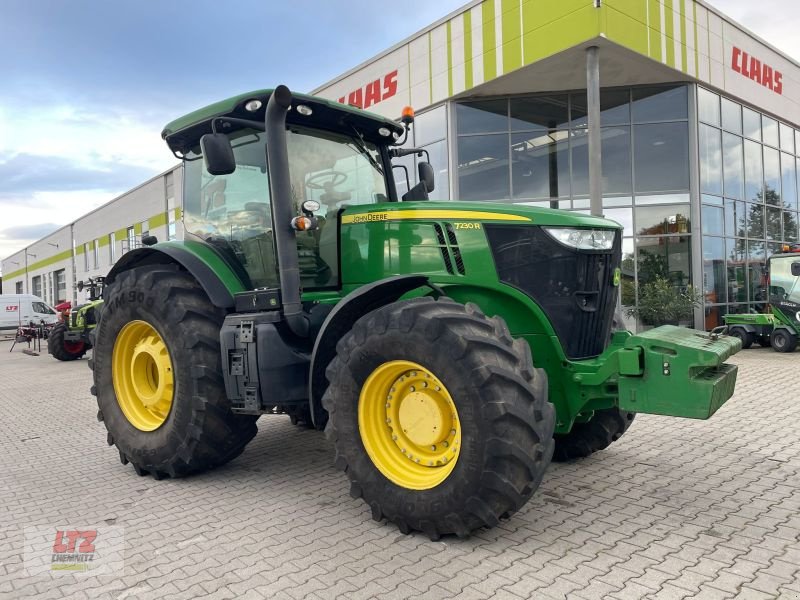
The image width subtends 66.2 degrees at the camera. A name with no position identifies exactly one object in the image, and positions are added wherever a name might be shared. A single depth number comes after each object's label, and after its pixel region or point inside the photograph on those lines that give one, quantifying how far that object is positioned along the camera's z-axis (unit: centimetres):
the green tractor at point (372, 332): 316
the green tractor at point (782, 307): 1248
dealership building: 1396
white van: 2900
